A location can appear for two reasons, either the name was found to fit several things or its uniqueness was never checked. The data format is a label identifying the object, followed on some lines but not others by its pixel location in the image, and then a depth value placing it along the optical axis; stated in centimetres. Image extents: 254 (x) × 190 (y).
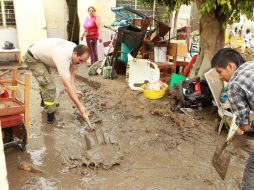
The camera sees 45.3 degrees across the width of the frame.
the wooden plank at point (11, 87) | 401
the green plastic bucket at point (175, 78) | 699
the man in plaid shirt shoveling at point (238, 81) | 245
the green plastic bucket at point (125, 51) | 822
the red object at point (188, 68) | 725
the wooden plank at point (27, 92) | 409
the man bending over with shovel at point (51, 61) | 480
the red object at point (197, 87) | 612
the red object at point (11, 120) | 408
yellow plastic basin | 684
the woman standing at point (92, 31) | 951
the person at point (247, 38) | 1348
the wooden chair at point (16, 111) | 405
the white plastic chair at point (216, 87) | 538
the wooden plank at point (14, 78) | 460
